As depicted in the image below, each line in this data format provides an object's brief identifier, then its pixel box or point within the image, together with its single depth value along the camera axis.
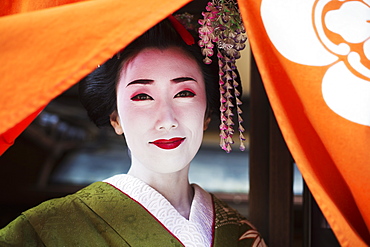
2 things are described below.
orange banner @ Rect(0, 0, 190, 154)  0.84
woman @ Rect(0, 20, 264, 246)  1.30
